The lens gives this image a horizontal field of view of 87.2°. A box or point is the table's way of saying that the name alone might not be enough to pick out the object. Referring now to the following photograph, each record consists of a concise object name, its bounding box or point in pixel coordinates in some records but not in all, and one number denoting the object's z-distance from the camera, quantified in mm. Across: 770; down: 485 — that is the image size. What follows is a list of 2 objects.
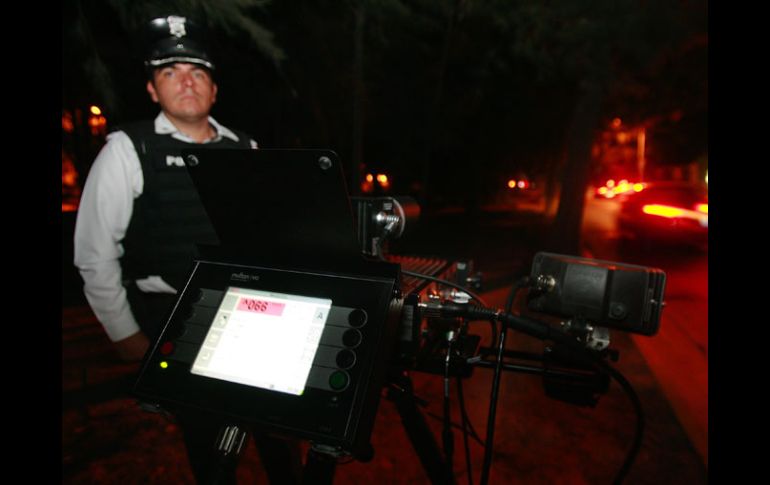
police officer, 1731
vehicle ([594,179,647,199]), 37162
